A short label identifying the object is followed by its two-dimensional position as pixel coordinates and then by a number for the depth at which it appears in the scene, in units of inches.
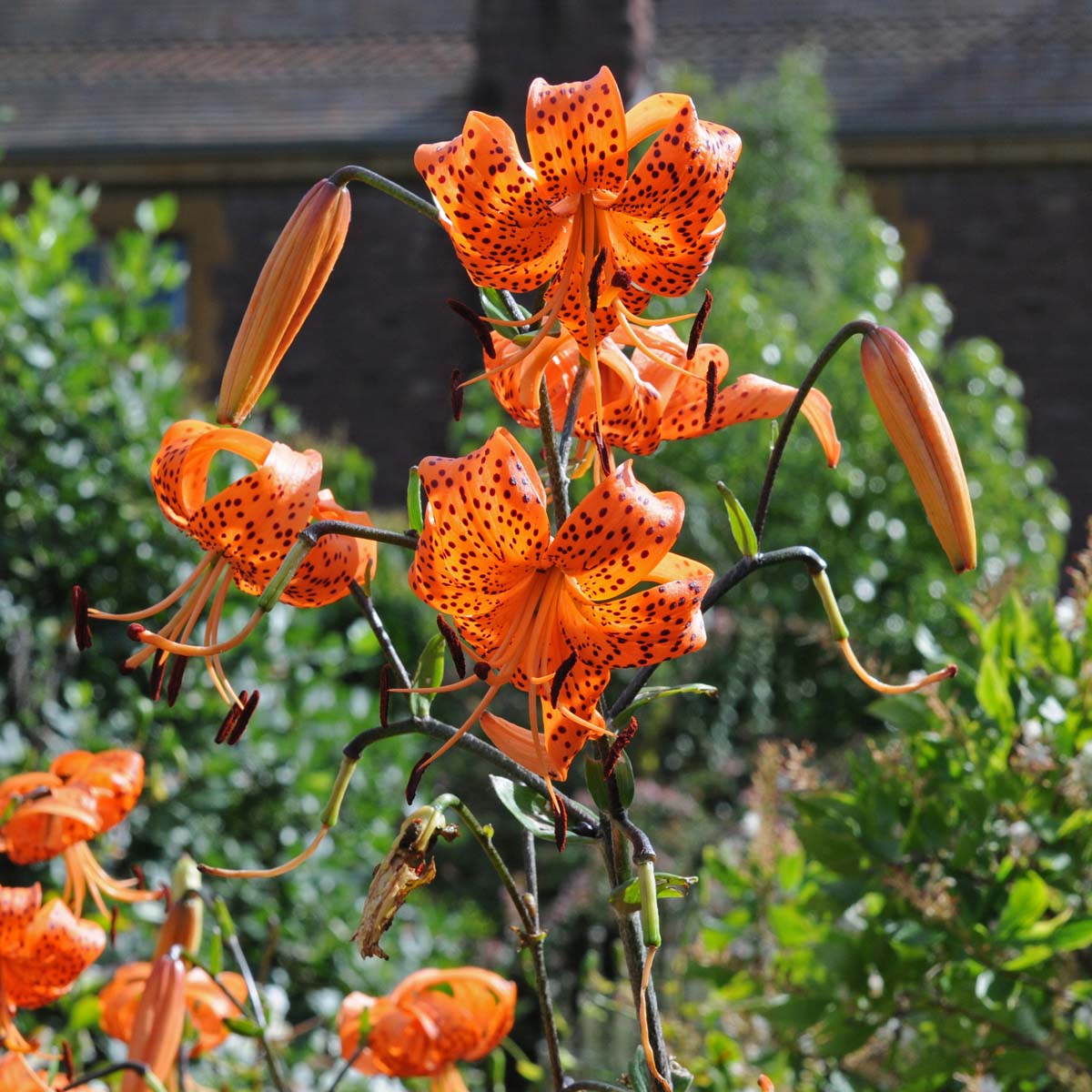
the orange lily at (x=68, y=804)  54.6
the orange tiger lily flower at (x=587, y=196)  48.0
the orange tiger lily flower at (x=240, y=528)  49.0
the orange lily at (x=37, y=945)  54.4
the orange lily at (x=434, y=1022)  54.9
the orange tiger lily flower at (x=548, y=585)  47.3
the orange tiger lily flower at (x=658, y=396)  50.1
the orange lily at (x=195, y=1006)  56.3
